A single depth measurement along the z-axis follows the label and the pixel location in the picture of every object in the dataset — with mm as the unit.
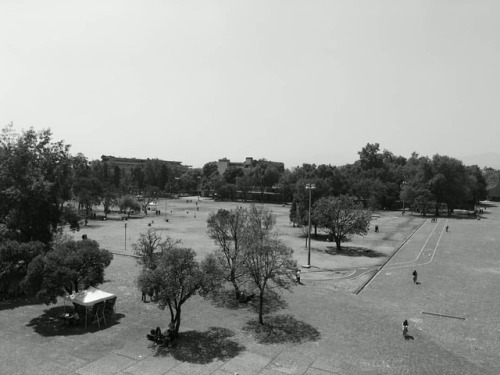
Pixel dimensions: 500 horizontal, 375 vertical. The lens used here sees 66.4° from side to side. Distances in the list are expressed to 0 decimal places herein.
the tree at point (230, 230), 29156
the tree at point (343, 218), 49938
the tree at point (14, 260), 26969
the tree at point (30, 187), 32281
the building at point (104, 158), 168950
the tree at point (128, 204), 83562
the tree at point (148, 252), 26453
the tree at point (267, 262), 23906
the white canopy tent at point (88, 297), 23664
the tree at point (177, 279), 20953
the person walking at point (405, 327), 22641
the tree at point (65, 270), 23578
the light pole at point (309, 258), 40472
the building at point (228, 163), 175550
